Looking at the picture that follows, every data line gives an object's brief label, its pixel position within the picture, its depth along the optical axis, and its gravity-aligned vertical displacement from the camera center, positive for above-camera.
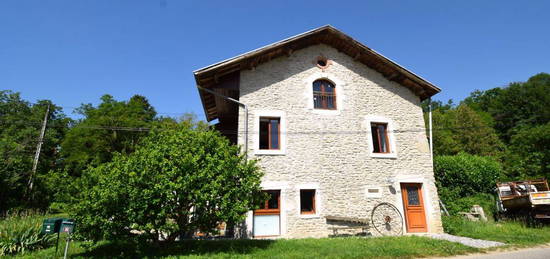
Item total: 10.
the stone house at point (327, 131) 9.75 +2.55
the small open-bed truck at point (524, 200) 9.79 -0.25
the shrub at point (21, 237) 7.35 -1.03
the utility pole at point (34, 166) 18.57 +2.38
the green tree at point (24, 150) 17.11 +4.14
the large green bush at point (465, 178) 13.83 +0.84
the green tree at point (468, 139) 26.41 +5.46
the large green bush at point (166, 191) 6.36 +0.17
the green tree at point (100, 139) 27.03 +6.04
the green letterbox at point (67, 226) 6.23 -0.61
